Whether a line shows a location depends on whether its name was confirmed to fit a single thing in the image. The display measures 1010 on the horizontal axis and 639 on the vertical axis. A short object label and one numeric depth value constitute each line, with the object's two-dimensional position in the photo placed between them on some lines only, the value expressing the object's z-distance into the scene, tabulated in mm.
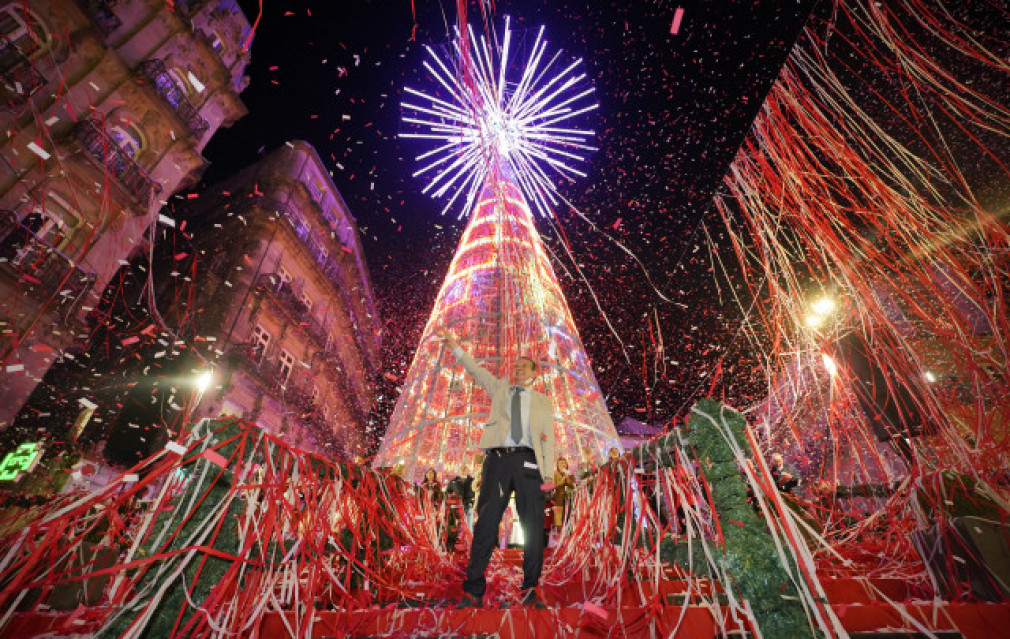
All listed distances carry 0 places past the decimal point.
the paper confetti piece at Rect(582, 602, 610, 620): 2455
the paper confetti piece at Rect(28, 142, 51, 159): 10489
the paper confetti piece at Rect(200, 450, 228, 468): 1929
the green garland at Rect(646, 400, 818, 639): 1637
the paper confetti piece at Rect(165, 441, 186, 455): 1856
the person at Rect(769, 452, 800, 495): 6998
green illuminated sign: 10523
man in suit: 2992
